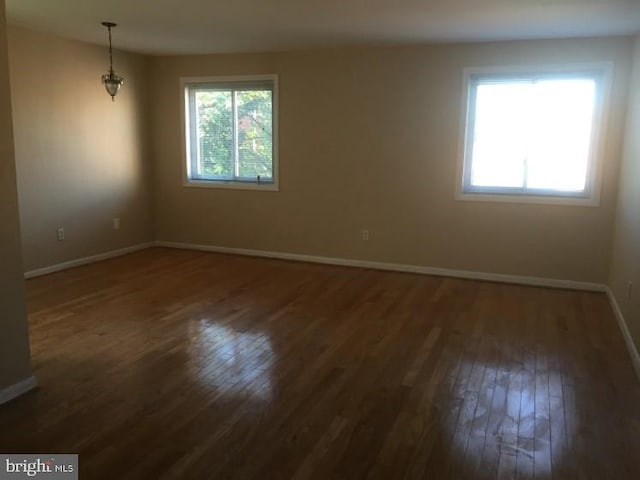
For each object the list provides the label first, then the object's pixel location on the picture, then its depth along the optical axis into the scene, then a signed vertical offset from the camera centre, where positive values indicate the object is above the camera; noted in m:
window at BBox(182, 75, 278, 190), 6.10 +0.29
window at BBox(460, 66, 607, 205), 4.88 +0.25
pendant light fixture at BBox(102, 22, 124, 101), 4.93 +0.68
